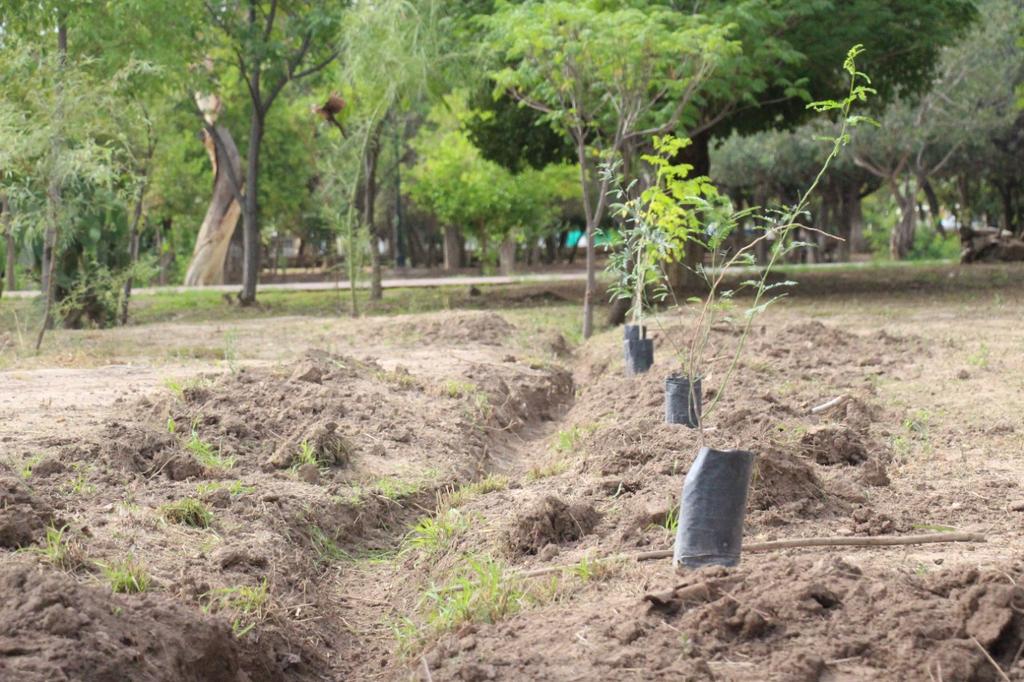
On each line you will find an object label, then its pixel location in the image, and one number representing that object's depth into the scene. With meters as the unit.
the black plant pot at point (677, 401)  7.12
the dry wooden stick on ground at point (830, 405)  7.90
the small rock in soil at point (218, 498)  5.91
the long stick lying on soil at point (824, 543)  4.77
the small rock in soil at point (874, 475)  6.05
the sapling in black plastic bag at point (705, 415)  4.43
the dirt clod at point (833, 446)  6.54
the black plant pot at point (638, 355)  9.62
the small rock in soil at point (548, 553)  5.07
